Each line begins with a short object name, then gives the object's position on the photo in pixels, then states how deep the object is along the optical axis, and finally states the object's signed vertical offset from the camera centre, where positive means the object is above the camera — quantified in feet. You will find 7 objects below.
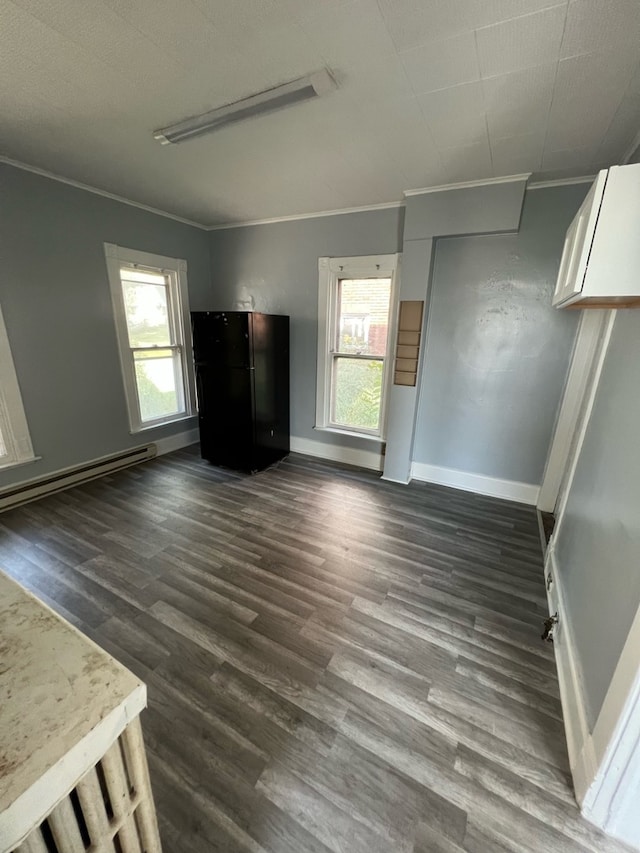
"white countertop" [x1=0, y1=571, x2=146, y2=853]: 1.56 -2.09
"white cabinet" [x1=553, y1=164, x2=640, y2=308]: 3.83 +1.09
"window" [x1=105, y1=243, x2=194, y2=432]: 10.70 -0.38
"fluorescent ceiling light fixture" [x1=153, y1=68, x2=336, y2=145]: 4.93 +3.51
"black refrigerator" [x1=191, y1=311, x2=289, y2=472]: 10.31 -1.82
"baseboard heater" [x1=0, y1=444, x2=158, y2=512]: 8.75 -4.45
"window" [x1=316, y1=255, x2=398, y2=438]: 10.64 -0.41
